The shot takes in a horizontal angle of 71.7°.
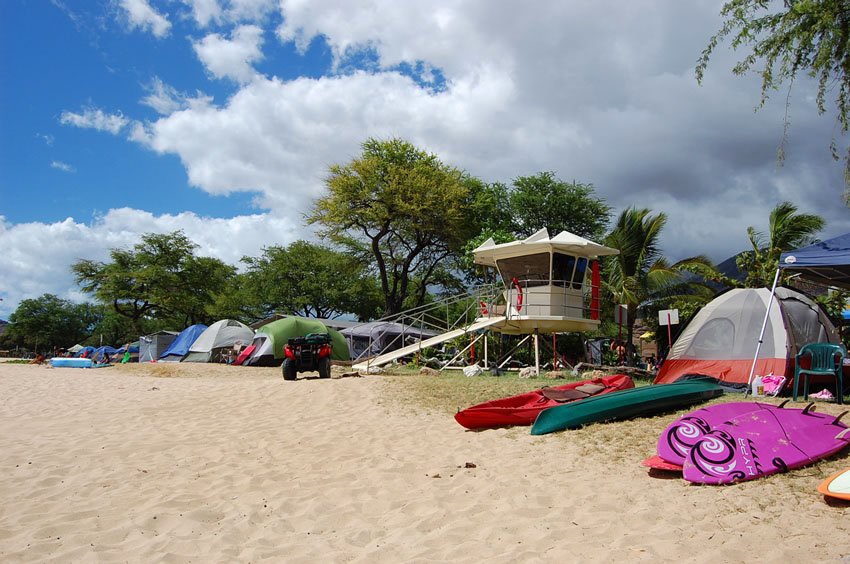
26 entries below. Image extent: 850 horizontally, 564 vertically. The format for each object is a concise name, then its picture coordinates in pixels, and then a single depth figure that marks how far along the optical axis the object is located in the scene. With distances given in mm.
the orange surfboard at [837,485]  4238
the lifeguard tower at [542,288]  18094
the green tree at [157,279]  41250
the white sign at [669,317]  13469
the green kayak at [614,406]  7532
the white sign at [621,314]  15833
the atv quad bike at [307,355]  15977
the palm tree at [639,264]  22984
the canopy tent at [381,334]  26303
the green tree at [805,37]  8688
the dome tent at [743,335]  10562
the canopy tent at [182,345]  28875
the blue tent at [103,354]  34031
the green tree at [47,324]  63156
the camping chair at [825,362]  8094
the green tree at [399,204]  28984
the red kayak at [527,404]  8086
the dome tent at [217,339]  27297
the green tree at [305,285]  42125
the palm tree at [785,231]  20819
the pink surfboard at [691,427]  5562
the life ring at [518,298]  18303
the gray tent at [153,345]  31823
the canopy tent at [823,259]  8359
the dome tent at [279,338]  24469
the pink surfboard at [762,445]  5078
